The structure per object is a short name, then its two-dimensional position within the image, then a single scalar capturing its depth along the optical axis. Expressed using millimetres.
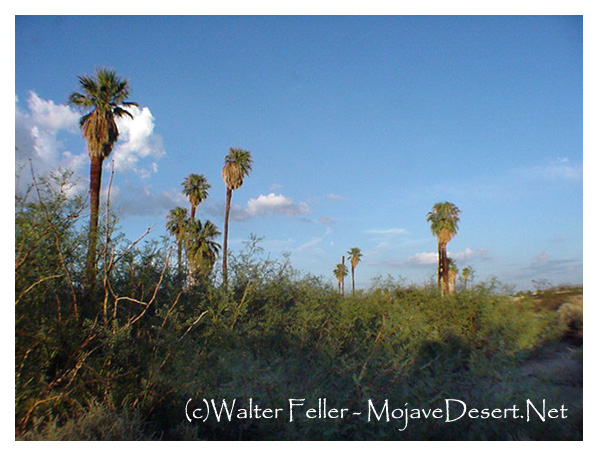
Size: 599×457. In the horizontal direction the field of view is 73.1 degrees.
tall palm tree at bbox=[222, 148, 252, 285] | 22766
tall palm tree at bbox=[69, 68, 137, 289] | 13344
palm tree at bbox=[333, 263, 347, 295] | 44000
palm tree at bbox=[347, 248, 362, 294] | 46719
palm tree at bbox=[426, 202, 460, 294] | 26922
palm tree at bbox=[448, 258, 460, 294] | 29875
